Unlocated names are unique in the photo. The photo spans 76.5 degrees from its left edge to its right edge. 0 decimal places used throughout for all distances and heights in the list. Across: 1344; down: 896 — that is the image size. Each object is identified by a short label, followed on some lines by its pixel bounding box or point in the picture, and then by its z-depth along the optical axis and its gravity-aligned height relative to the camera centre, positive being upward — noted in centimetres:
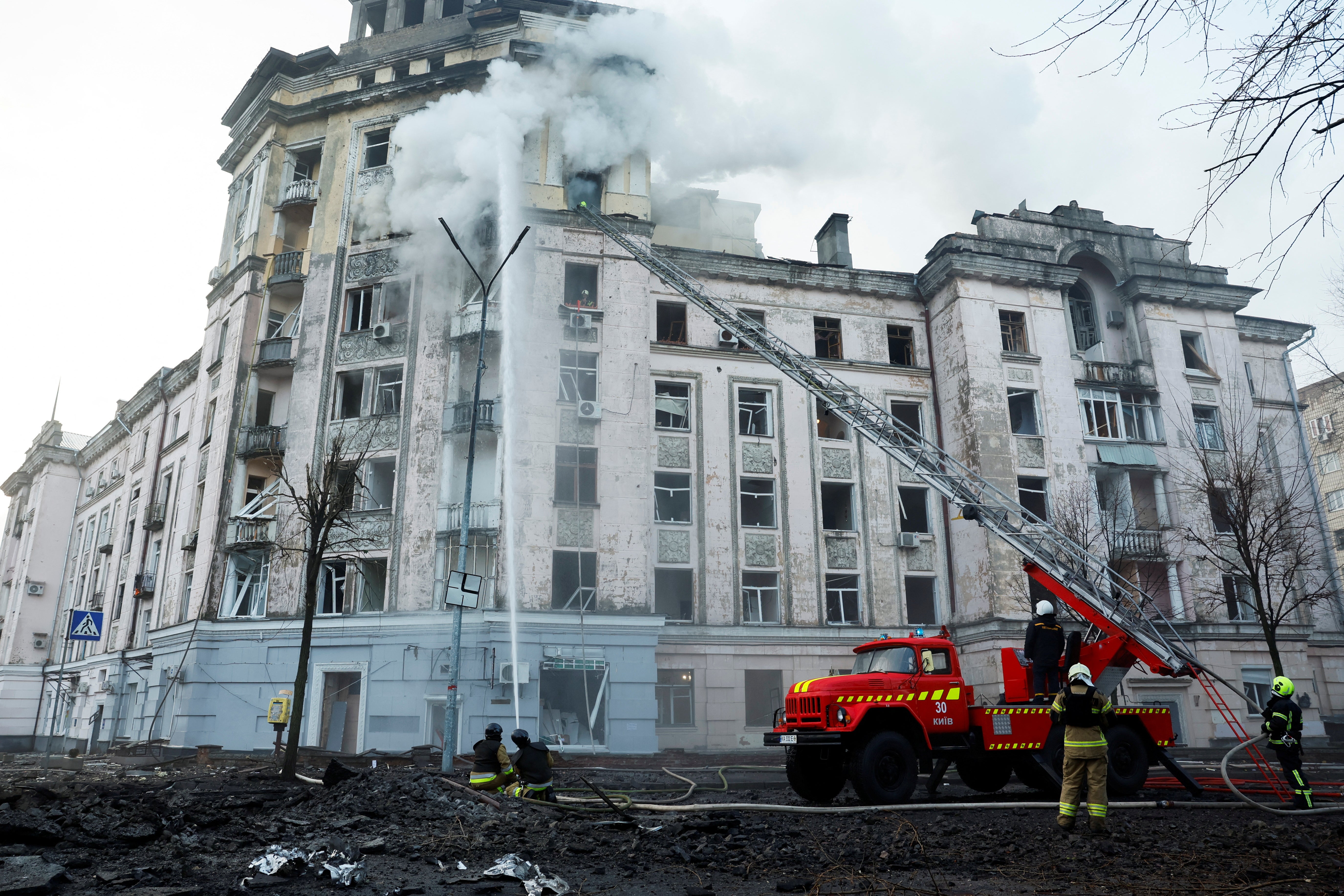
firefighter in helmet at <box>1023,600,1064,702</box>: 1217 +56
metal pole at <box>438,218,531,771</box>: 1756 +124
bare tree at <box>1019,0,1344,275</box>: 437 +313
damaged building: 2611 +816
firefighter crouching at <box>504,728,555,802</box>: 1121 -99
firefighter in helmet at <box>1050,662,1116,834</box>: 916 -54
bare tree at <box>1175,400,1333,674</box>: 2520 +563
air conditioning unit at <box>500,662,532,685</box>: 2403 +55
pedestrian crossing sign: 1862 +146
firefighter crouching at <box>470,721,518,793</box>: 1143 -96
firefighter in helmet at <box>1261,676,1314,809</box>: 1063 -56
